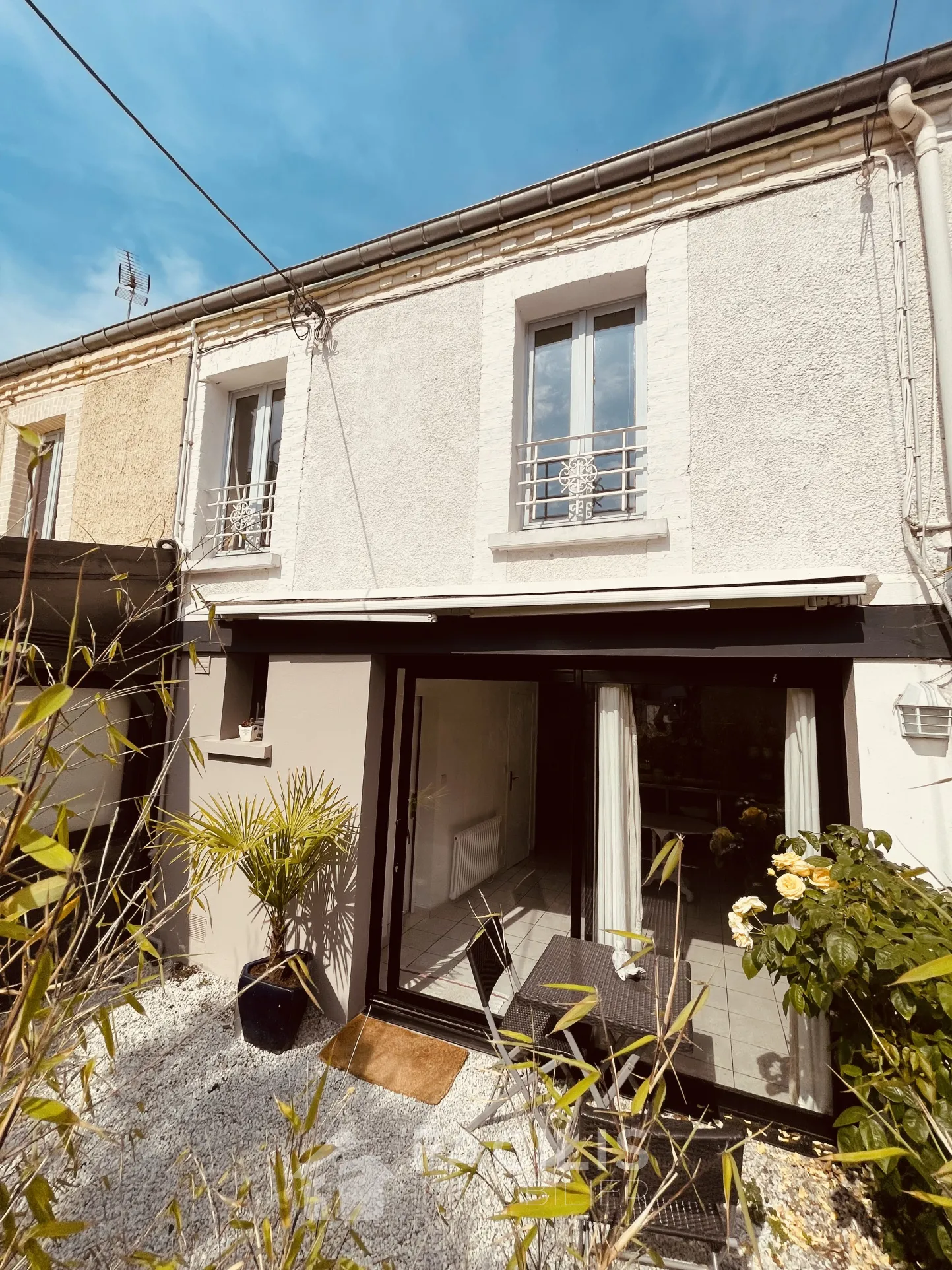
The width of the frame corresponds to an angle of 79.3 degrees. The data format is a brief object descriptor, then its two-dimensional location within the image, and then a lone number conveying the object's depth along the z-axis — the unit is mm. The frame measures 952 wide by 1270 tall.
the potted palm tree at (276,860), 6242
